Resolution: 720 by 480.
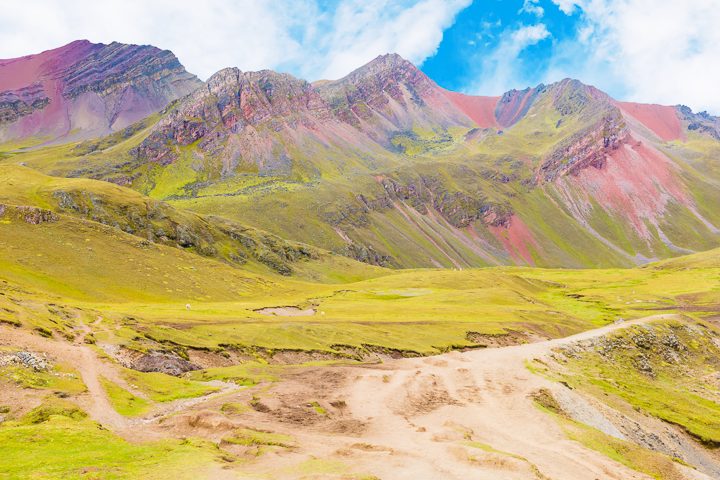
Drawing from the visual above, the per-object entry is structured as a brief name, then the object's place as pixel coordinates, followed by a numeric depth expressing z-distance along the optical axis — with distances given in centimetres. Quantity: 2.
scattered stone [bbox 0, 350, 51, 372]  3999
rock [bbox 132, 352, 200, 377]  5366
